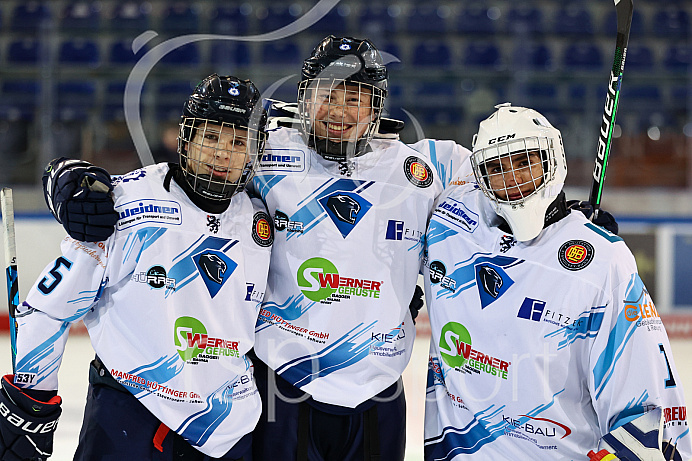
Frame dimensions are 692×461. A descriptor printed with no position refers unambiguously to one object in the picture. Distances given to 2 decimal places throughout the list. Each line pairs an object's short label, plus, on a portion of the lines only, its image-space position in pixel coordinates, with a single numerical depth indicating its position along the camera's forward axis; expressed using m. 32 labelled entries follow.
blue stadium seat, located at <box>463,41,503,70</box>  16.30
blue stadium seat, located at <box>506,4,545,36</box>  16.52
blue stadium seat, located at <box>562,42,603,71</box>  16.36
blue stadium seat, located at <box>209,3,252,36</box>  15.84
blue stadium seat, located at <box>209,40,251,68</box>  12.89
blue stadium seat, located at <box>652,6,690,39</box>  16.81
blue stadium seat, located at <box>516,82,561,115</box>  12.55
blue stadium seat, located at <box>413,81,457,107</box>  12.43
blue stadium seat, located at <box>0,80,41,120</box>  12.42
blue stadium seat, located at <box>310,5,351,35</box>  16.48
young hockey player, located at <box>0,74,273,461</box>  3.84
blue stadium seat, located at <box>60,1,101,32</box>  14.94
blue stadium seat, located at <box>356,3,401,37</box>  16.62
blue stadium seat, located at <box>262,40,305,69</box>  15.59
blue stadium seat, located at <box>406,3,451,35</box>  16.97
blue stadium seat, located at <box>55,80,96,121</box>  12.02
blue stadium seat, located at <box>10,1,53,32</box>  15.74
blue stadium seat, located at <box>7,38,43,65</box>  14.61
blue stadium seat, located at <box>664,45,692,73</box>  14.52
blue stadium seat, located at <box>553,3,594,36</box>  16.91
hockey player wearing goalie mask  3.63
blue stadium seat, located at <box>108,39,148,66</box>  14.51
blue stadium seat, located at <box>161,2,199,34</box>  15.75
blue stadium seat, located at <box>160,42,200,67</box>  14.59
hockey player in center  4.32
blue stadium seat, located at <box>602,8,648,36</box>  17.03
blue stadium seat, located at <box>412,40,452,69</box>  16.37
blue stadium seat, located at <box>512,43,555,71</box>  12.62
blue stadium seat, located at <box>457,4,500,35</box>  16.69
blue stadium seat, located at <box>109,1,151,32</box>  15.66
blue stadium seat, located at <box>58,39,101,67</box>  12.71
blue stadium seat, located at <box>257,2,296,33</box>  16.05
